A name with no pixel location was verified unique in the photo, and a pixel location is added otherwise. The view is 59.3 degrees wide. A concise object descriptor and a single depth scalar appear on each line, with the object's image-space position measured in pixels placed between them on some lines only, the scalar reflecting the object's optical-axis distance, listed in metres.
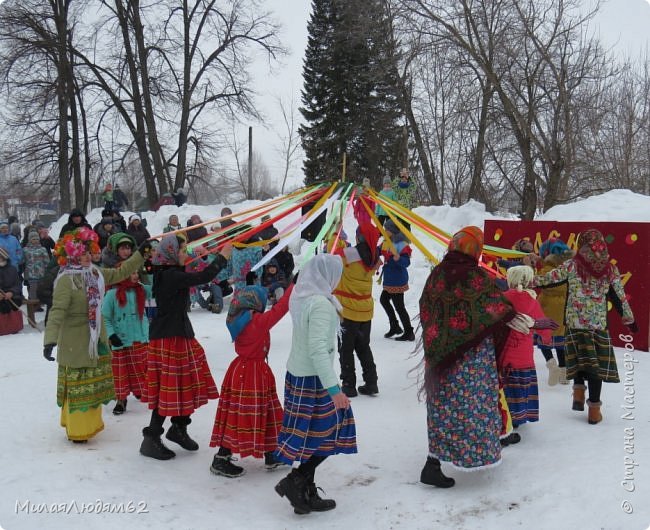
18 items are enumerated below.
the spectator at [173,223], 11.11
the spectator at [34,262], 10.48
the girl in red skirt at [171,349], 4.23
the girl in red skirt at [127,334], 5.34
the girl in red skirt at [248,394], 3.97
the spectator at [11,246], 10.07
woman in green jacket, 4.52
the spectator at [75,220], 9.95
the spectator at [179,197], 20.22
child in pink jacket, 4.66
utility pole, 30.95
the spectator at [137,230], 10.93
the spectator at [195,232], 8.38
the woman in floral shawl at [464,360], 3.74
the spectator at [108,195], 16.16
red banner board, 7.28
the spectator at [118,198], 17.56
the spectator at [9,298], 9.18
